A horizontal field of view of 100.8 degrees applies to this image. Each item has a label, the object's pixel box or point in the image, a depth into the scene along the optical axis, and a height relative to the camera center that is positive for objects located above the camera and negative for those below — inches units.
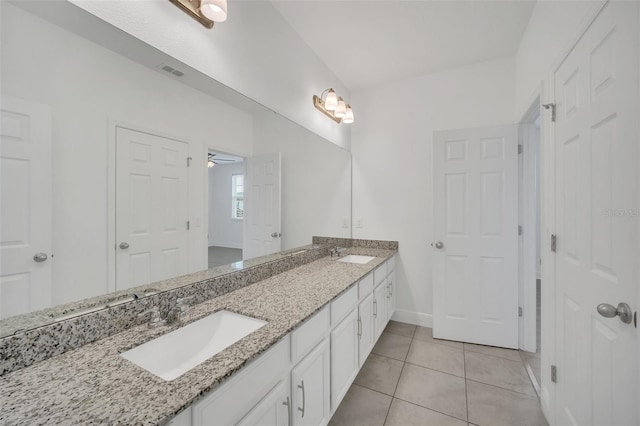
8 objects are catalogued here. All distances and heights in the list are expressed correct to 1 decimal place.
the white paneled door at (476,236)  93.2 -8.4
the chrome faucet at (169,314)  41.6 -16.6
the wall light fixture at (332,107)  95.2 +39.1
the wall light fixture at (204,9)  46.1 +36.2
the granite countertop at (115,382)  23.8 -18.1
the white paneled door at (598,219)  34.6 -0.9
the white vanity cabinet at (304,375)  31.4 -26.4
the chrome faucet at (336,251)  101.7 -15.3
